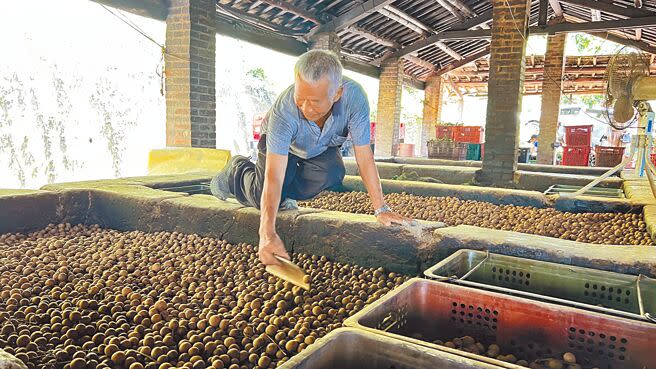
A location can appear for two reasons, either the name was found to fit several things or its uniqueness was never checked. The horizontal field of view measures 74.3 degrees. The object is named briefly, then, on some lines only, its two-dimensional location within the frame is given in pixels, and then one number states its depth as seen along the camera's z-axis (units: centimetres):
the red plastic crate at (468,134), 1348
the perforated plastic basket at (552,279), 191
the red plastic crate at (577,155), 995
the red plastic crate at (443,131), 1276
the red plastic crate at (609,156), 857
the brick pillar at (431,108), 1532
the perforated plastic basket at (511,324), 151
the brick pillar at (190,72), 595
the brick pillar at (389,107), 1167
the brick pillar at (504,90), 607
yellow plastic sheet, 530
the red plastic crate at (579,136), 1035
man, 199
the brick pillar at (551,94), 1040
